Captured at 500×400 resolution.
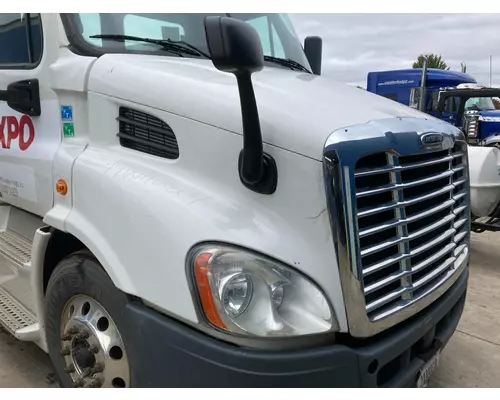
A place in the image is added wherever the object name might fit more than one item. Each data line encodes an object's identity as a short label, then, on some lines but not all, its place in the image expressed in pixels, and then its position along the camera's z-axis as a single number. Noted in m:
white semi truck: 1.93
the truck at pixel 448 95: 8.22
